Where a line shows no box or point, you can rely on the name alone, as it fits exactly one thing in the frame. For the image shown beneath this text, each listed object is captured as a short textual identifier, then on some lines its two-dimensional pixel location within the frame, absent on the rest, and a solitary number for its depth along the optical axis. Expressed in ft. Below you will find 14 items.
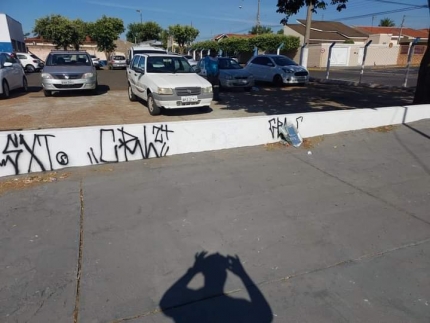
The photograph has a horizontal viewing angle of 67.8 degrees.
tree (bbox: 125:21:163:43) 210.18
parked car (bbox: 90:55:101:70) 106.36
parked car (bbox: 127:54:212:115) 26.23
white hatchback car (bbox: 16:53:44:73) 88.89
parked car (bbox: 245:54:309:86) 50.65
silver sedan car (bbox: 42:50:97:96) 34.88
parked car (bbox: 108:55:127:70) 101.24
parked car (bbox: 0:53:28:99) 35.47
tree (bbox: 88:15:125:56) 147.13
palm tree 252.62
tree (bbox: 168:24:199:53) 192.03
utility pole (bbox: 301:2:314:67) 64.59
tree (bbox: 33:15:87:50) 150.00
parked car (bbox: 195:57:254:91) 43.51
